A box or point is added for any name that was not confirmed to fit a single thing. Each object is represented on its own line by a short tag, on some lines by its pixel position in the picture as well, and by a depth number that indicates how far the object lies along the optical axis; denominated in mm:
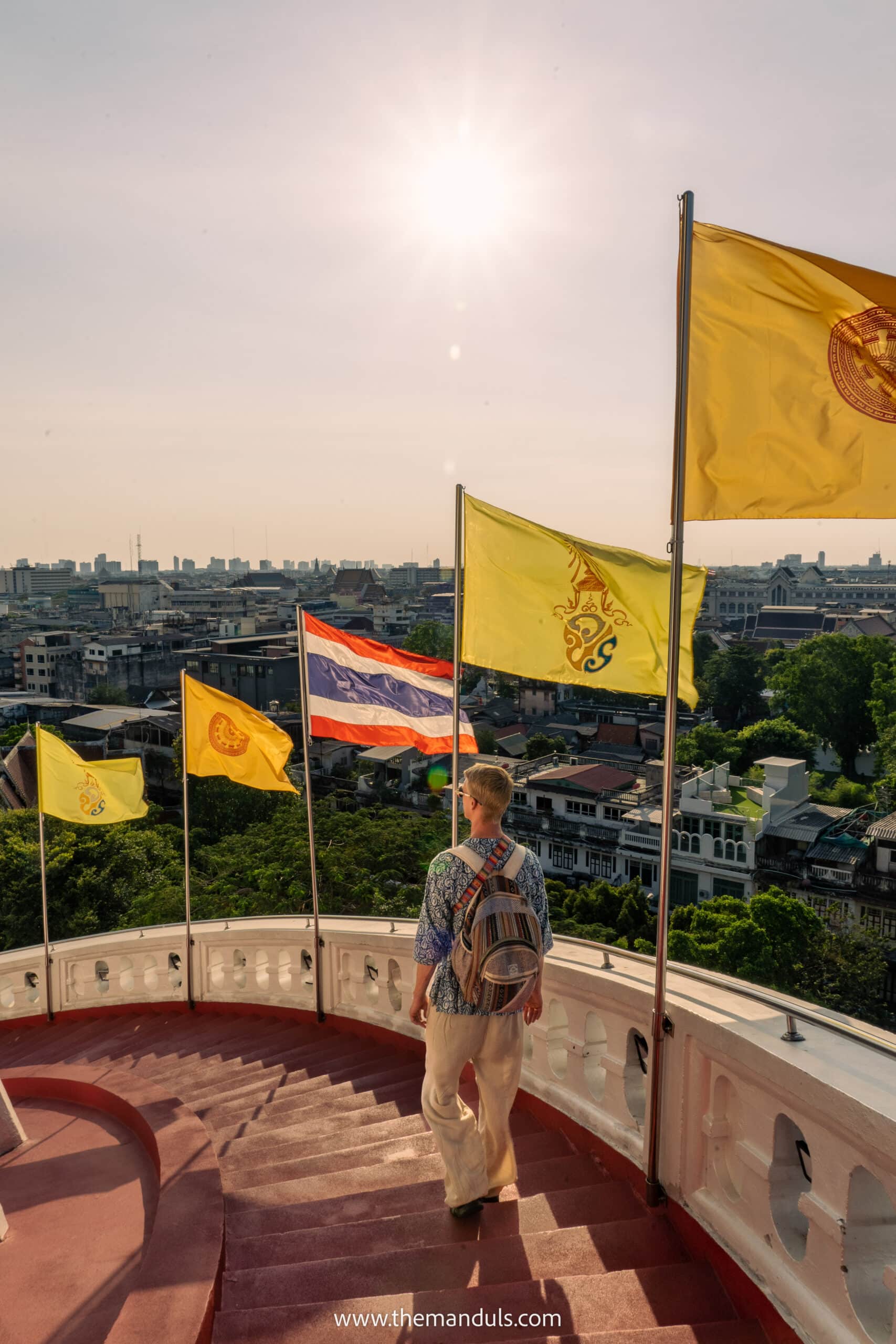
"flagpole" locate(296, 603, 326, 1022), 5698
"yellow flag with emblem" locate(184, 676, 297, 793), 6719
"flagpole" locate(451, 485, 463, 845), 4730
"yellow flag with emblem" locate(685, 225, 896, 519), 3062
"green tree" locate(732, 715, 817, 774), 43625
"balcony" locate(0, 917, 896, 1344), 2375
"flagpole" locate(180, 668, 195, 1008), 6703
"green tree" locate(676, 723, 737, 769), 41031
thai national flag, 5773
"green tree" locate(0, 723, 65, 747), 43344
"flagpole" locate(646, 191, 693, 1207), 3076
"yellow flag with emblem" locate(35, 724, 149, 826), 7578
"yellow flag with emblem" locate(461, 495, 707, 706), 4449
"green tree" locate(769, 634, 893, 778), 45375
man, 3000
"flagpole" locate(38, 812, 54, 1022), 6866
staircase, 2631
